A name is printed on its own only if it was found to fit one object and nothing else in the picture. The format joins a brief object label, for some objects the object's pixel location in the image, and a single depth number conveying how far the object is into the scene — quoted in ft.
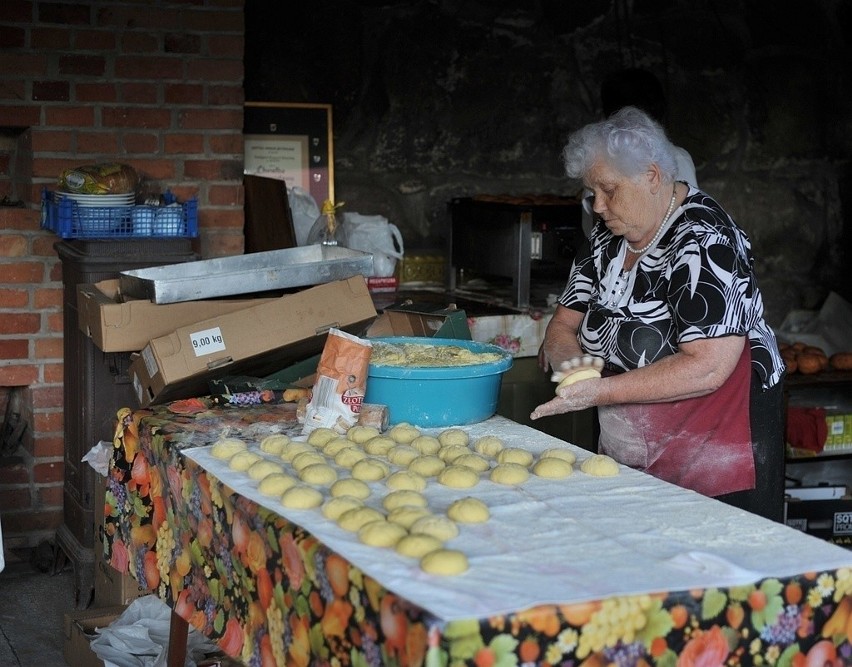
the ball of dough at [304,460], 8.01
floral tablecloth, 5.57
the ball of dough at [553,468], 7.87
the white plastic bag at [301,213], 15.74
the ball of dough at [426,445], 8.46
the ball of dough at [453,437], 8.68
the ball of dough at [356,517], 6.72
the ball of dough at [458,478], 7.61
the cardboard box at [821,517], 15.57
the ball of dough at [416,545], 6.25
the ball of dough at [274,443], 8.57
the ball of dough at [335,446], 8.40
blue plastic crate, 12.77
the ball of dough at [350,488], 7.37
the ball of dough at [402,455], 8.17
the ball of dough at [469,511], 6.84
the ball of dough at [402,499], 7.11
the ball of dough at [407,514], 6.72
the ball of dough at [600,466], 7.91
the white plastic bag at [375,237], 15.69
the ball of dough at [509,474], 7.72
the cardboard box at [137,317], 10.31
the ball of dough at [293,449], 8.36
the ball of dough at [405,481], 7.52
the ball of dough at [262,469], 7.82
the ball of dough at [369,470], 7.80
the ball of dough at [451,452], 8.25
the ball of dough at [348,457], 8.15
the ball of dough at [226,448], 8.32
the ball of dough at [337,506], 6.95
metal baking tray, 10.53
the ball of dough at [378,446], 8.45
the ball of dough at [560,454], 8.22
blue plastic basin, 9.20
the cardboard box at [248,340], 9.95
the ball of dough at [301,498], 7.17
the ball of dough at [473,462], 8.00
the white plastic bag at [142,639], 10.65
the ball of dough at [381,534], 6.44
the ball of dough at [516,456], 8.16
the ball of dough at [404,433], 8.75
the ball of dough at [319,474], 7.69
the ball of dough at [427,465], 7.91
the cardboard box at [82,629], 11.24
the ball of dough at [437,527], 6.50
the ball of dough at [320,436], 8.73
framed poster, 16.17
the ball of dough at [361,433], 8.71
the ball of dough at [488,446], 8.46
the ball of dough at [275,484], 7.45
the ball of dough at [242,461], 8.04
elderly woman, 9.03
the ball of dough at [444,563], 5.97
